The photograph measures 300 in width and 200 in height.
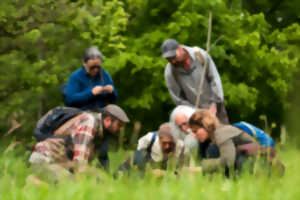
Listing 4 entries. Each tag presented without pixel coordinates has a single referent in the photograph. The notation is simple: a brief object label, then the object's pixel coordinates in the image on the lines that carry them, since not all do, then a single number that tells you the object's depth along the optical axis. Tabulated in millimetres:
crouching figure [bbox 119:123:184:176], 12344
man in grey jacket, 14641
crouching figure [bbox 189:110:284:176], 11008
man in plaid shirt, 11664
